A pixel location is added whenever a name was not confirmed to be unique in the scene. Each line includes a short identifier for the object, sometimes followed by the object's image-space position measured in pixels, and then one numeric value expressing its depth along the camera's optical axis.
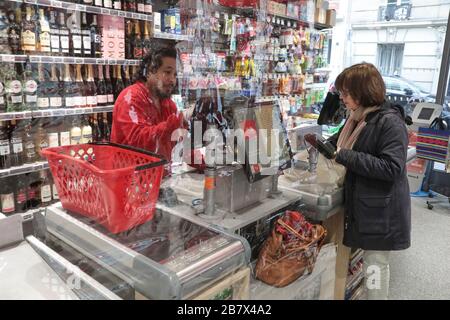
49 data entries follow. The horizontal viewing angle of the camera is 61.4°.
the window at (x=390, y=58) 6.27
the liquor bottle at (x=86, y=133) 3.23
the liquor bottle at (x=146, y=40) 3.54
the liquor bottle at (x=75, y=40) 3.03
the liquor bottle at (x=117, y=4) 3.15
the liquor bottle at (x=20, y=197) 2.99
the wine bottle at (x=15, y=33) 2.76
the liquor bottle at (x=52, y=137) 3.03
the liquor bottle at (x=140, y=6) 3.35
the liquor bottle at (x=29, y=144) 2.95
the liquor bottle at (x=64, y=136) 3.10
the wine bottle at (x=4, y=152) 2.78
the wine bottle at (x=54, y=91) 2.96
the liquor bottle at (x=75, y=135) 3.16
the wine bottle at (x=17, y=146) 2.86
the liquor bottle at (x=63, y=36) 2.96
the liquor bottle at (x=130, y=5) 3.30
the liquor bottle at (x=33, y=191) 3.08
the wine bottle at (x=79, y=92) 3.09
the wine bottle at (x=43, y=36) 2.87
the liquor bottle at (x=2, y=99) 2.72
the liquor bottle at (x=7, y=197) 2.89
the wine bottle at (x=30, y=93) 2.82
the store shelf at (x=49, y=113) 2.69
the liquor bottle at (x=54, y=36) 2.92
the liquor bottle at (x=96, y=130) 3.51
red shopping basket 1.15
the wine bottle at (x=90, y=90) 3.18
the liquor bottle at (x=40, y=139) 3.03
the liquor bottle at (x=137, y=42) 3.49
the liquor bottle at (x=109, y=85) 3.37
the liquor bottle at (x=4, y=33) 2.72
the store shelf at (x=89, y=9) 2.70
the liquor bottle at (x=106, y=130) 3.56
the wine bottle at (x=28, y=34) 2.79
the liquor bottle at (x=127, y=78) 3.55
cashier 2.07
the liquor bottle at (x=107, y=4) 3.09
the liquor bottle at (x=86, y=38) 3.07
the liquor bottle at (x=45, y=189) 3.12
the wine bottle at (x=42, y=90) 2.90
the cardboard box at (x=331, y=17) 4.84
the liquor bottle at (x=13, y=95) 2.76
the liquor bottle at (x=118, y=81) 3.47
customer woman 1.79
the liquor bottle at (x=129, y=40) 3.46
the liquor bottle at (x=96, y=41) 3.16
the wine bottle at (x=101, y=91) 3.26
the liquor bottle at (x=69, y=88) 3.06
